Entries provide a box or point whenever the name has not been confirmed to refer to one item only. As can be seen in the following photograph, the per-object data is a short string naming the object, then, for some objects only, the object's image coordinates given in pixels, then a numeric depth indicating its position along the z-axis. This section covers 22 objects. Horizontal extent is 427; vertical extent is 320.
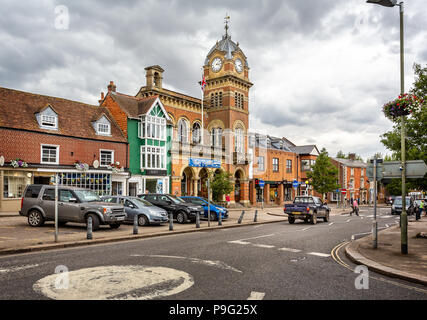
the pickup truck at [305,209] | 21.36
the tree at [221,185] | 32.00
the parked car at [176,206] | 19.97
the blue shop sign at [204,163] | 36.78
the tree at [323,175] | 45.87
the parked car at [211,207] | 22.27
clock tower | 41.94
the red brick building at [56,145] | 23.58
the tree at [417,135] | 13.36
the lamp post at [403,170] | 10.00
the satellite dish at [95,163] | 28.17
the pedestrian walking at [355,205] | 32.83
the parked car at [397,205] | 34.61
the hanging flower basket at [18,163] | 23.09
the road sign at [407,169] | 10.00
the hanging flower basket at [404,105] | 9.91
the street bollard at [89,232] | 12.36
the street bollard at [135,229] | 14.13
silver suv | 14.95
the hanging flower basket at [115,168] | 29.26
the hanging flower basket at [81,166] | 27.05
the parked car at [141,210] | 17.67
